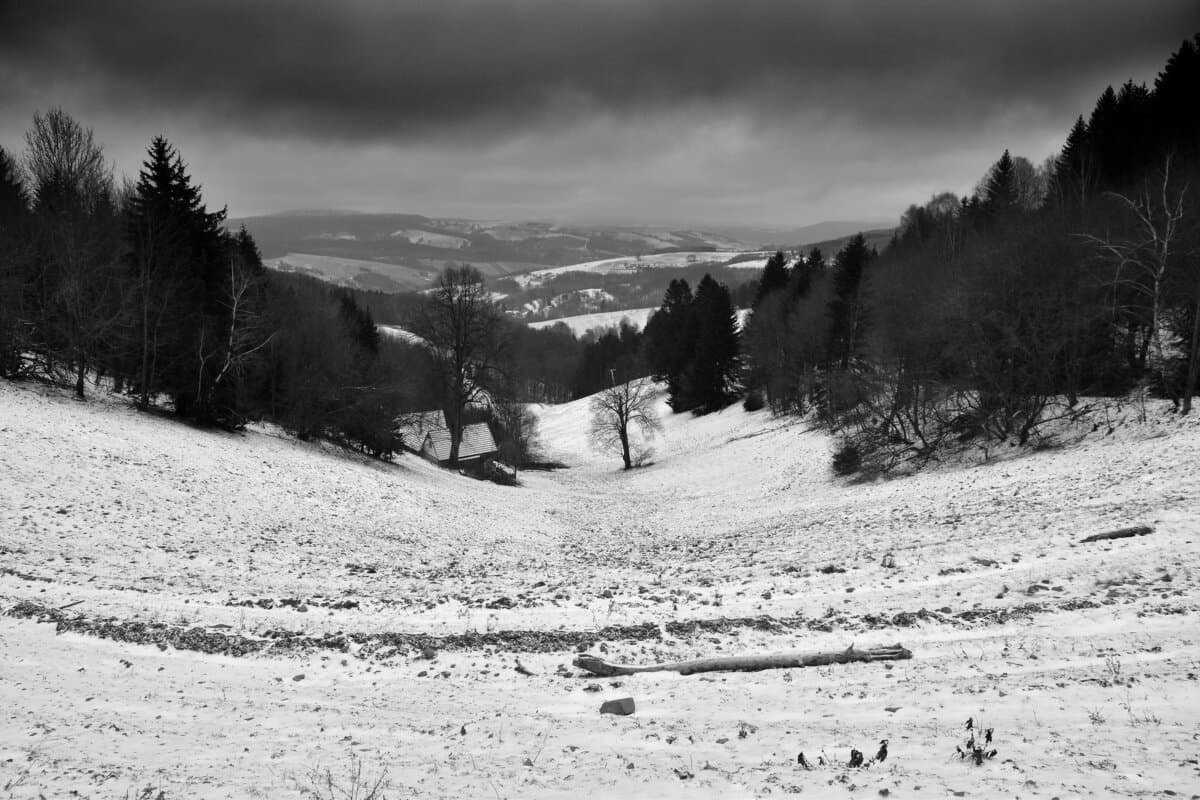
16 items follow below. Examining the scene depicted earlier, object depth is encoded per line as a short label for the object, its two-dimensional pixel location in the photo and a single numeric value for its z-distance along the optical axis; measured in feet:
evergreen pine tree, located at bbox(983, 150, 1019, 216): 200.03
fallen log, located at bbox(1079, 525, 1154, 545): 44.86
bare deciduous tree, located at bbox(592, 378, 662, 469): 185.18
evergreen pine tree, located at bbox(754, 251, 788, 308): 271.20
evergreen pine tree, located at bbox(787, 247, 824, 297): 234.48
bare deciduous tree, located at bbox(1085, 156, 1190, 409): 84.84
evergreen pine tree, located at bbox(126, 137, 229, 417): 102.06
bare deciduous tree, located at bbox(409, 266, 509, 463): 130.72
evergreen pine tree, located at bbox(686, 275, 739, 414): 226.58
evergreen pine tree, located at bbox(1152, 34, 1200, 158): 154.07
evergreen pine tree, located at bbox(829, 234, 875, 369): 165.68
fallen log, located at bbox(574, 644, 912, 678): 30.45
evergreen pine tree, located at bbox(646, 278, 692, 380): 262.67
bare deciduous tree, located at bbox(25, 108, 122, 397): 93.81
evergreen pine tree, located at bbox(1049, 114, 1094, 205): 167.43
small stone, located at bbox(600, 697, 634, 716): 25.86
